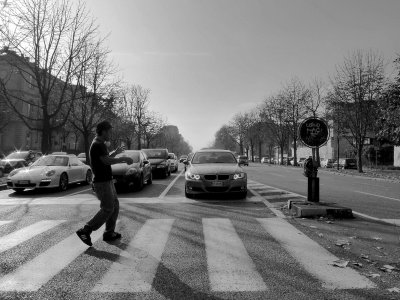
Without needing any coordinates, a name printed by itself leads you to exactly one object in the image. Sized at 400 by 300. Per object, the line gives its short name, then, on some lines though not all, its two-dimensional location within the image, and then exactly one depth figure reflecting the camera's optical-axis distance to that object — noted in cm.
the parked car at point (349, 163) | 5125
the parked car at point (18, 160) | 2611
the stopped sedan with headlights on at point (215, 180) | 1138
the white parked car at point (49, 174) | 1366
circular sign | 945
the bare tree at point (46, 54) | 2341
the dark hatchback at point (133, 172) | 1373
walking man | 574
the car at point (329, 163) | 5672
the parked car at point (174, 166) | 2947
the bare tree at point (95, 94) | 3145
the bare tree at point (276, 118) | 6394
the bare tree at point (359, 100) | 3519
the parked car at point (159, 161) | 2177
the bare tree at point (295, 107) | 5966
